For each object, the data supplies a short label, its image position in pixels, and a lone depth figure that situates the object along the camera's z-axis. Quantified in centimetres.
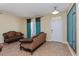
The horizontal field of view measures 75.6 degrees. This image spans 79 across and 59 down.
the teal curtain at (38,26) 350
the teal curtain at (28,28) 376
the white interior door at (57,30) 304
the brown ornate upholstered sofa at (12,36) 302
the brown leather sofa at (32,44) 203
